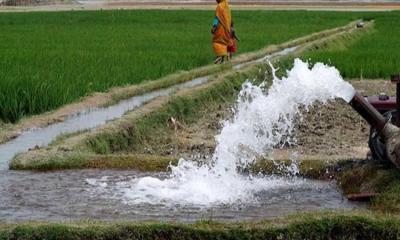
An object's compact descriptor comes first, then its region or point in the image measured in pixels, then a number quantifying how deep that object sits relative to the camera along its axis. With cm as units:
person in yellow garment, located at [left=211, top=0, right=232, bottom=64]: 1376
